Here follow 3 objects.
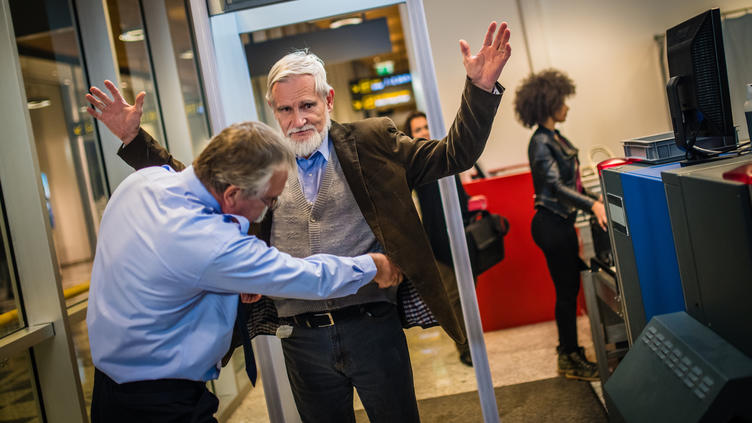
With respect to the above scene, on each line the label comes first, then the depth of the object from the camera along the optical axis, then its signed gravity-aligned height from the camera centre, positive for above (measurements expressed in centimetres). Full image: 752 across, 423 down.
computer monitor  178 +9
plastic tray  203 -7
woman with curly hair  346 -41
